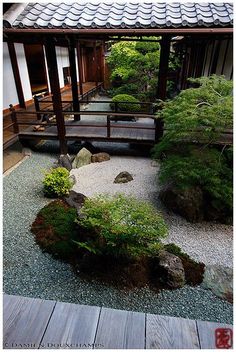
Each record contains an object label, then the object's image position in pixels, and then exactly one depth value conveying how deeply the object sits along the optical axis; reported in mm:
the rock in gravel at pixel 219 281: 3256
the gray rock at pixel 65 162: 7023
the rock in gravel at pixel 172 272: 3273
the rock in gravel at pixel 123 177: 6163
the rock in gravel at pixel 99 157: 7342
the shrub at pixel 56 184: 5301
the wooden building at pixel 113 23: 5098
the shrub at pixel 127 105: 11836
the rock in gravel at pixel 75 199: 4988
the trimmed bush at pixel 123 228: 3047
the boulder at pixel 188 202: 4699
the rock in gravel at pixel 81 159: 7141
